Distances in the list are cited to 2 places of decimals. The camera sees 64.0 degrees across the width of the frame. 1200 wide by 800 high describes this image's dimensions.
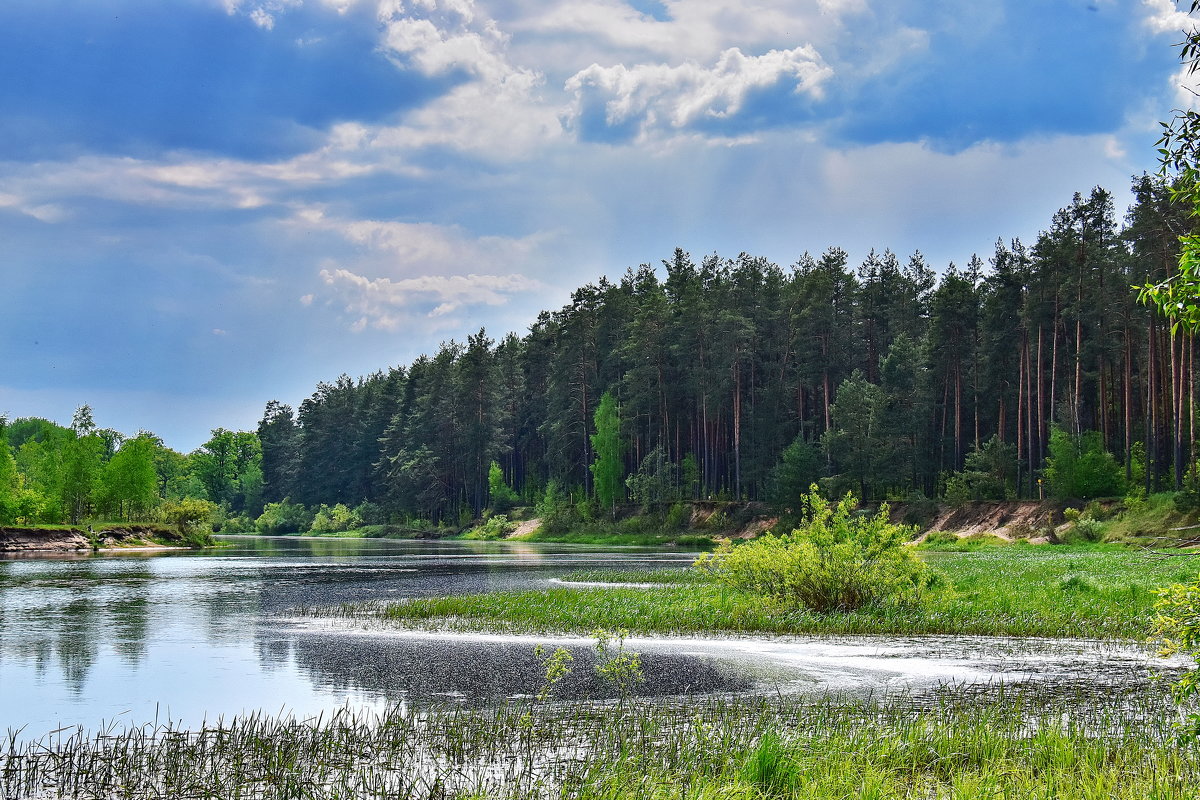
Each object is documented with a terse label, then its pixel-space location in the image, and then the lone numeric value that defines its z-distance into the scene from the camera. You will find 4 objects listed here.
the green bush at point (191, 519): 96.81
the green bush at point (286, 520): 161.88
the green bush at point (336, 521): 151.25
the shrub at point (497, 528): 113.79
